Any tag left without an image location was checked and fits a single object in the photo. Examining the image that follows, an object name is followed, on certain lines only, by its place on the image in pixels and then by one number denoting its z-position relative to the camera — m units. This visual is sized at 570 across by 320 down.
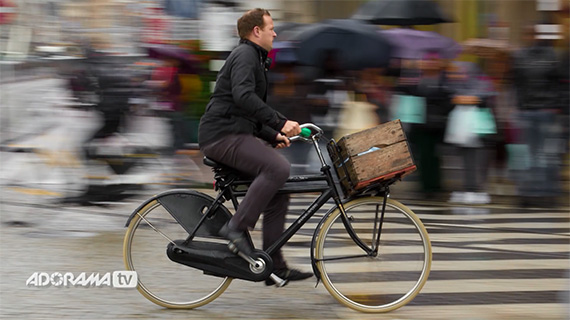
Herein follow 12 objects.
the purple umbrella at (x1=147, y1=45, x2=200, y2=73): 10.70
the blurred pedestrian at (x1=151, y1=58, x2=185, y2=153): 10.65
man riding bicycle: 5.26
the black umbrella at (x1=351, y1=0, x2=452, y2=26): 11.98
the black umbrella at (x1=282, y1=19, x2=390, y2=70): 10.55
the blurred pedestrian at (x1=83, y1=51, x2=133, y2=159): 8.89
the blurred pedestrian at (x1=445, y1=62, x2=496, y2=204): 10.00
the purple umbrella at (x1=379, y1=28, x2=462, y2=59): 10.91
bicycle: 5.49
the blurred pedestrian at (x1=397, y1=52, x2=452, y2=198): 9.98
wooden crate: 5.29
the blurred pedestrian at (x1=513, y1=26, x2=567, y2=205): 9.79
